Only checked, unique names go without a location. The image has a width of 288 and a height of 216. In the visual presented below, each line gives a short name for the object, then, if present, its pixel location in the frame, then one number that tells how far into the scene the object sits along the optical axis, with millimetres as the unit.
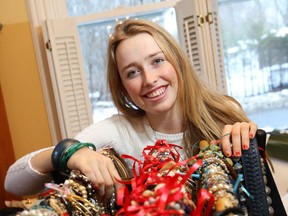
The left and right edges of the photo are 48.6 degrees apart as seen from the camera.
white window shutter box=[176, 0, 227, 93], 1815
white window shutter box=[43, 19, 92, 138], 1817
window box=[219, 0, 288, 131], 2191
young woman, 809
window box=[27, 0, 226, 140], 1819
